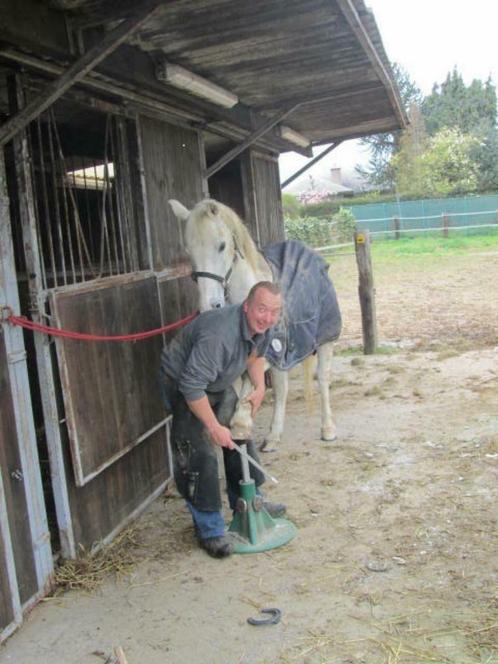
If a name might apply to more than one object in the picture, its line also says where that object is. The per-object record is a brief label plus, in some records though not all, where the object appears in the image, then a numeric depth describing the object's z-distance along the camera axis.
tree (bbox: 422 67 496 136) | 45.21
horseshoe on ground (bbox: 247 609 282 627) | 2.79
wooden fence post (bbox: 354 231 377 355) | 8.20
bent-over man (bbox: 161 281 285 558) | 3.16
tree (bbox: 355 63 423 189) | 49.08
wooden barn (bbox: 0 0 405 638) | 2.91
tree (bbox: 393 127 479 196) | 34.58
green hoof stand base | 3.45
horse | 3.90
